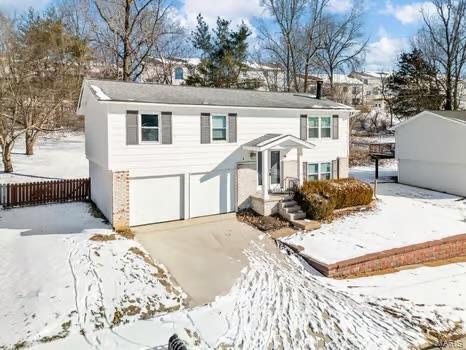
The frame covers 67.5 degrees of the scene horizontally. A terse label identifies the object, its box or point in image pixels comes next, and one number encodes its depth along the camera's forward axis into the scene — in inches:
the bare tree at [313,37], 1417.3
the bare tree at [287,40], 1405.0
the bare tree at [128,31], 1033.5
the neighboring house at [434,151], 773.3
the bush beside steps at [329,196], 567.2
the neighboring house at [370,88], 2581.2
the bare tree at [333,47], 1461.6
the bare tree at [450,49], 1320.1
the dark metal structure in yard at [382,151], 953.5
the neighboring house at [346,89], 1734.7
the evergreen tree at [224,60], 1347.2
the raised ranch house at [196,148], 504.4
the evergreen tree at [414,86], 1499.1
